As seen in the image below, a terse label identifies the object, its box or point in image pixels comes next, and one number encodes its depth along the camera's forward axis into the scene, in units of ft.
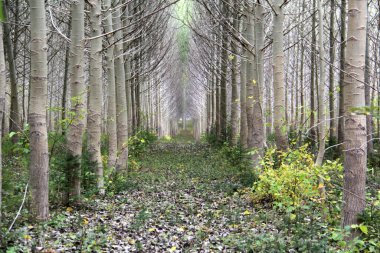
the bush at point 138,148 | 50.31
